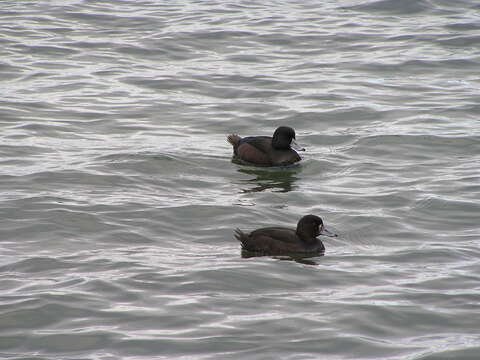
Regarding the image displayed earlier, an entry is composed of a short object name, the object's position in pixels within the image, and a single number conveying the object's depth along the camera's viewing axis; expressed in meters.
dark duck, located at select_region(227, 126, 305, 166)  26.84
